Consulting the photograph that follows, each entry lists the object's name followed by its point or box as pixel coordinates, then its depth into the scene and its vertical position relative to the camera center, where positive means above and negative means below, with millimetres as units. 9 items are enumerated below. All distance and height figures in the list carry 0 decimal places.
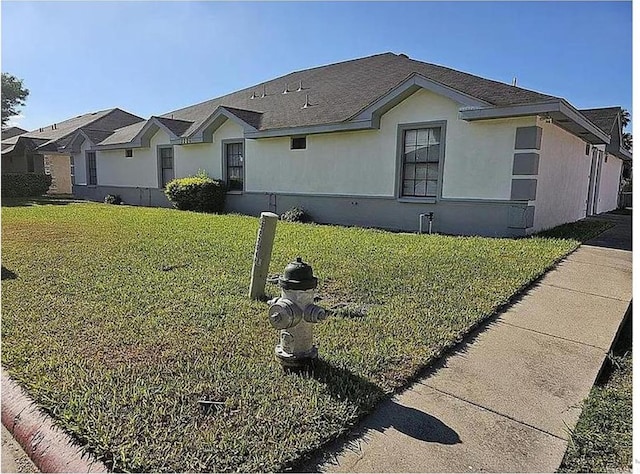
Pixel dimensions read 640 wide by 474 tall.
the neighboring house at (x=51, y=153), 27406 +1621
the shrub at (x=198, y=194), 16297 -443
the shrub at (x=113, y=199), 21922 -994
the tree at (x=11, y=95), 40562 +7962
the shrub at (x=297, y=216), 14219 -1022
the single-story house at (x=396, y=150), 10438 +1177
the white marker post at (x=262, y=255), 5051 -841
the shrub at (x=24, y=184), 22086 -370
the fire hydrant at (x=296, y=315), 3000 -900
